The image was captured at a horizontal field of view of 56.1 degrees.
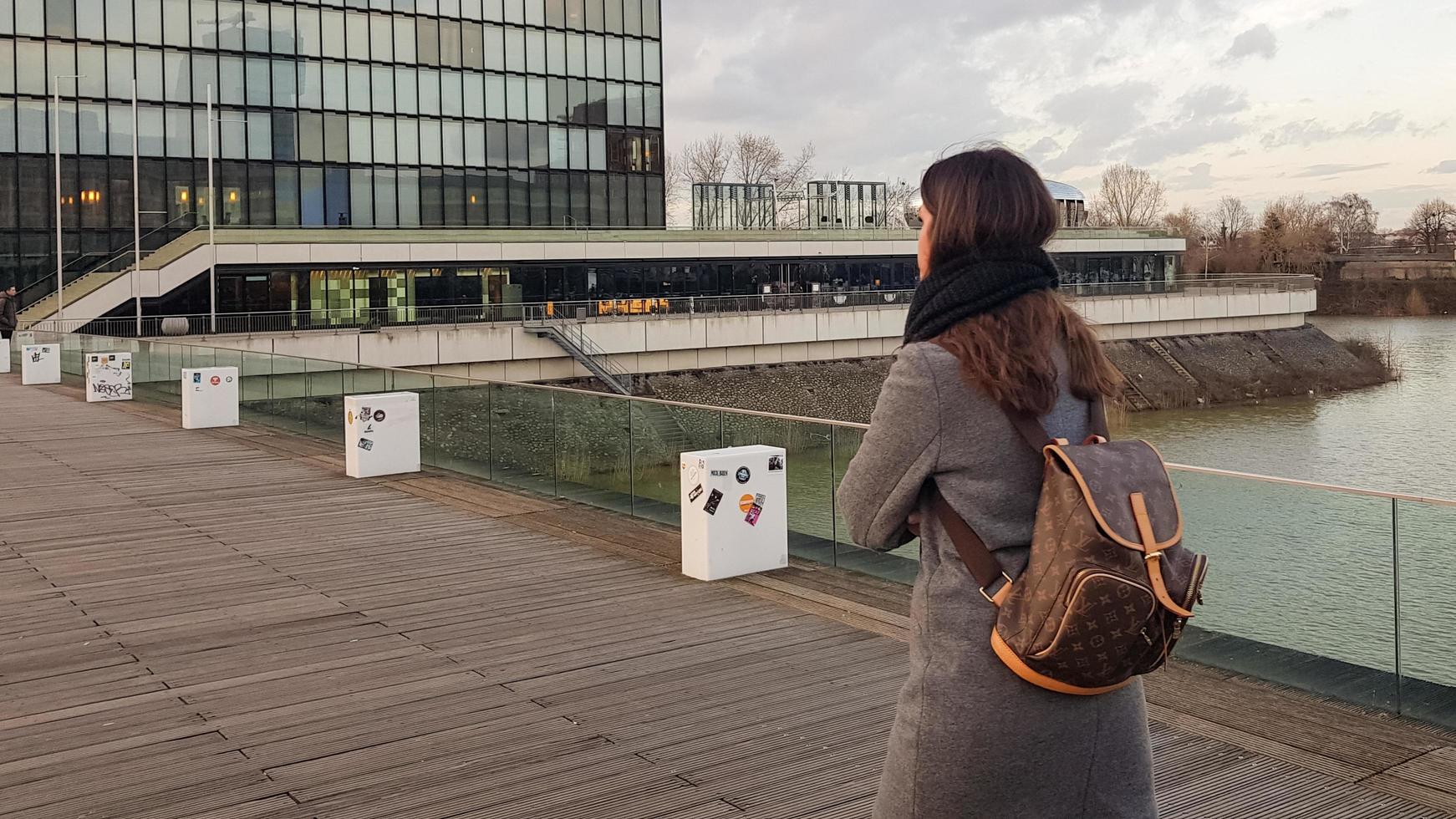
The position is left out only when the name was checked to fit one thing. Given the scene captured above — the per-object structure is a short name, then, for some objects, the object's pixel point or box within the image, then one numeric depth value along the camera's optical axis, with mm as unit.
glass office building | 57531
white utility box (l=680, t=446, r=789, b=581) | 9125
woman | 2719
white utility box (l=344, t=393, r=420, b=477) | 14195
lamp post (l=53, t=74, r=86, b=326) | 46691
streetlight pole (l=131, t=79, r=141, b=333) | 47366
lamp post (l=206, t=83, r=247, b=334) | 49188
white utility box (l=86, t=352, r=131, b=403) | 24375
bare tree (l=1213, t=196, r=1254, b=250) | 155500
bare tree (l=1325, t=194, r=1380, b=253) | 158625
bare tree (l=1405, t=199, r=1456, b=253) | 151250
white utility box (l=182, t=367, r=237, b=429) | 19500
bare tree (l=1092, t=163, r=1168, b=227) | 143750
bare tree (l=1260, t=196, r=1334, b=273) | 133625
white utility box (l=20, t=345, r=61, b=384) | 28984
